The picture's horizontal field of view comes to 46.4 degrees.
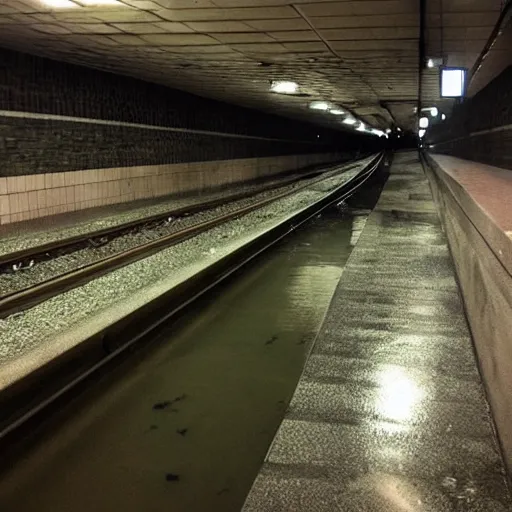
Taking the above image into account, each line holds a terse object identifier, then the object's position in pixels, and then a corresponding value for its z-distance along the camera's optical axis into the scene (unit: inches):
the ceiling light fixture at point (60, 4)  265.0
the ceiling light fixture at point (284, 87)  604.9
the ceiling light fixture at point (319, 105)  868.8
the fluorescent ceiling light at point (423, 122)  1216.9
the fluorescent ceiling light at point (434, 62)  409.8
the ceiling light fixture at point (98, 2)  264.1
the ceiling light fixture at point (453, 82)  461.4
